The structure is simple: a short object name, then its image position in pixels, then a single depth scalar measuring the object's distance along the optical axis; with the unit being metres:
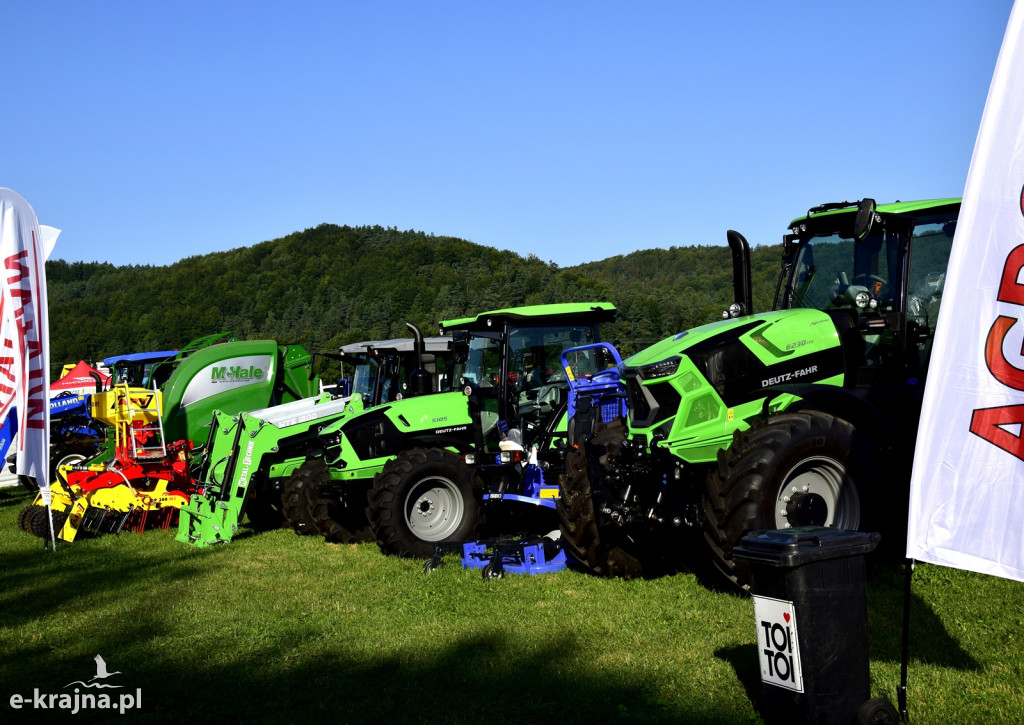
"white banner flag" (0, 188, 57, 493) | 8.86
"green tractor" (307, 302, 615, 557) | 8.91
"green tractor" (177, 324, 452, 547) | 10.23
